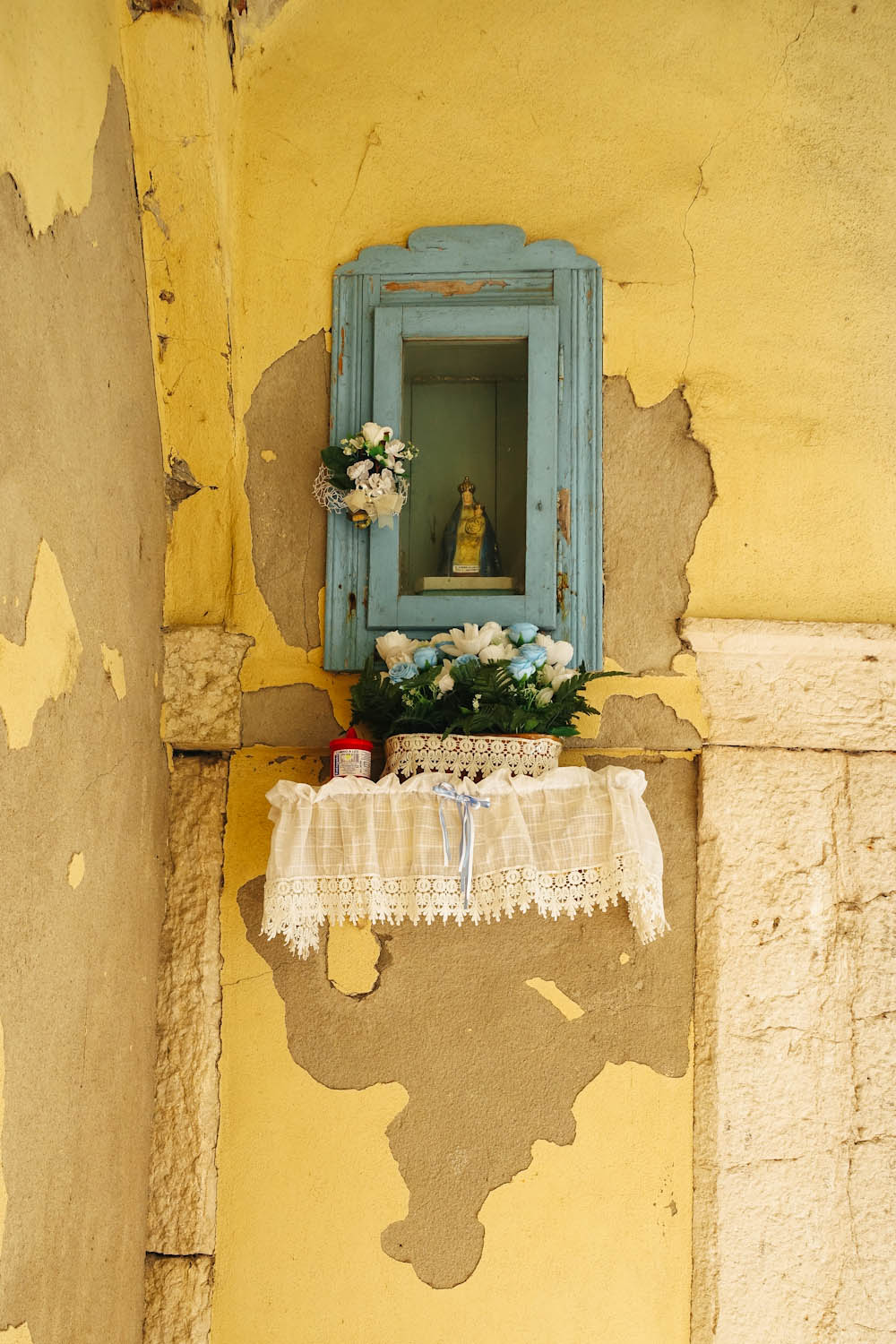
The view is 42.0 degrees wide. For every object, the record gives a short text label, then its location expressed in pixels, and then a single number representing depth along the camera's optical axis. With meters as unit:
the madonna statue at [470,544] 2.82
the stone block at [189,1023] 2.59
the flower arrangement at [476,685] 2.47
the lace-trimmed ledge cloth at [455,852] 2.28
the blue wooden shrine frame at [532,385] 2.77
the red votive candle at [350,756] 2.45
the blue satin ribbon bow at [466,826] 2.30
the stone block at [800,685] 2.70
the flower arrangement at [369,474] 2.70
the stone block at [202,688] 2.79
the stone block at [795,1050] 2.48
